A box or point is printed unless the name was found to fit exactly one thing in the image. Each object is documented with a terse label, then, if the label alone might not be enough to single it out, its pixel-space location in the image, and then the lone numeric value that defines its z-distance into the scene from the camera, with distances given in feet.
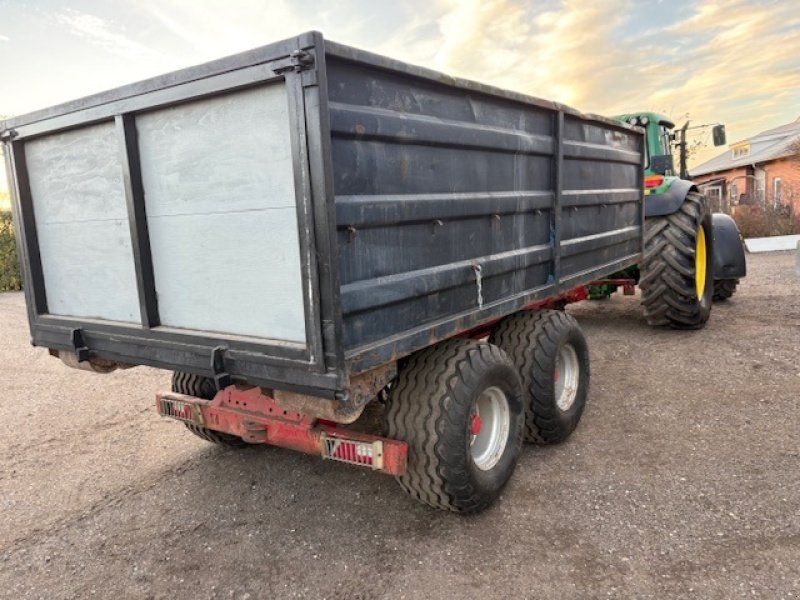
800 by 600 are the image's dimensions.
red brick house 76.74
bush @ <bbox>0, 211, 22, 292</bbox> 42.34
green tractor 20.15
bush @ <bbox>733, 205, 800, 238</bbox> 59.00
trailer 7.32
